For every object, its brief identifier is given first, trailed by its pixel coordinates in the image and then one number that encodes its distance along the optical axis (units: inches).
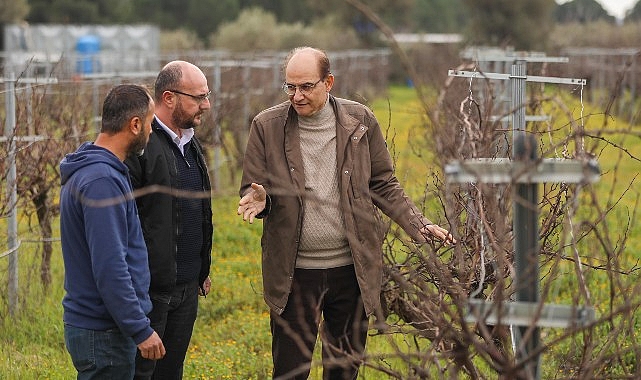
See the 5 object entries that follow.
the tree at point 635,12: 2021.4
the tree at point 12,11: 1950.1
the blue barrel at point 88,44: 1894.7
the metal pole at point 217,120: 591.4
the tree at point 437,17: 3319.4
